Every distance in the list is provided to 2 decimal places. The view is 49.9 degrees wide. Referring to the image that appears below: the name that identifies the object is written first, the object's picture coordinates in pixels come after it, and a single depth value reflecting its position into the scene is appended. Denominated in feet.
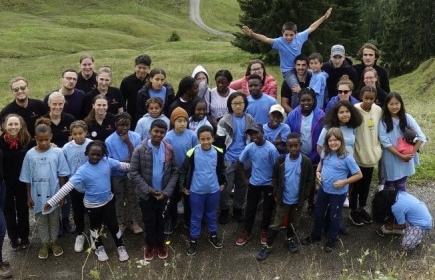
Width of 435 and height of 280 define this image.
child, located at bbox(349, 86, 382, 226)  25.52
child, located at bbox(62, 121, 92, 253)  24.30
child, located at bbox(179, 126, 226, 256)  24.35
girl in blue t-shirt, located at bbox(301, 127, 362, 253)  23.77
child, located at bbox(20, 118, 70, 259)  23.91
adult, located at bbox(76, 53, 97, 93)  30.07
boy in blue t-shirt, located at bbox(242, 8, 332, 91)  32.68
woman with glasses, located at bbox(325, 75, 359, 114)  26.61
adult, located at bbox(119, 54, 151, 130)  30.17
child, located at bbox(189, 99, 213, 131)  26.50
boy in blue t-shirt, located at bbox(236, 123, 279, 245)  24.71
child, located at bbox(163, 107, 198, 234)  24.81
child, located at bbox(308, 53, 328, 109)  28.60
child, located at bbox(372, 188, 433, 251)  23.93
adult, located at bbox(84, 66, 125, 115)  27.86
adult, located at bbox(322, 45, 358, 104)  29.53
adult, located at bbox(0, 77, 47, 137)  25.18
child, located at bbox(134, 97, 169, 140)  25.90
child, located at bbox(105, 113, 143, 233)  24.98
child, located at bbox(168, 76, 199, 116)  27.17
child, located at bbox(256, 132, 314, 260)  23.98
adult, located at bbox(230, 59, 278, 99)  29.17
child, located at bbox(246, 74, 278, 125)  27.53
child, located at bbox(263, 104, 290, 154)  25.62
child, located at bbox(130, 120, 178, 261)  23.67
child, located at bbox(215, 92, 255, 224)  26.16
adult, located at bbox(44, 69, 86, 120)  27.35
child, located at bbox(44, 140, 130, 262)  23.58
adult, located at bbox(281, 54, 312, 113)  29.53
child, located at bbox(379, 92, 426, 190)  25.49
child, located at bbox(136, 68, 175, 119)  28.09
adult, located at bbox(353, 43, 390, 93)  29.66
